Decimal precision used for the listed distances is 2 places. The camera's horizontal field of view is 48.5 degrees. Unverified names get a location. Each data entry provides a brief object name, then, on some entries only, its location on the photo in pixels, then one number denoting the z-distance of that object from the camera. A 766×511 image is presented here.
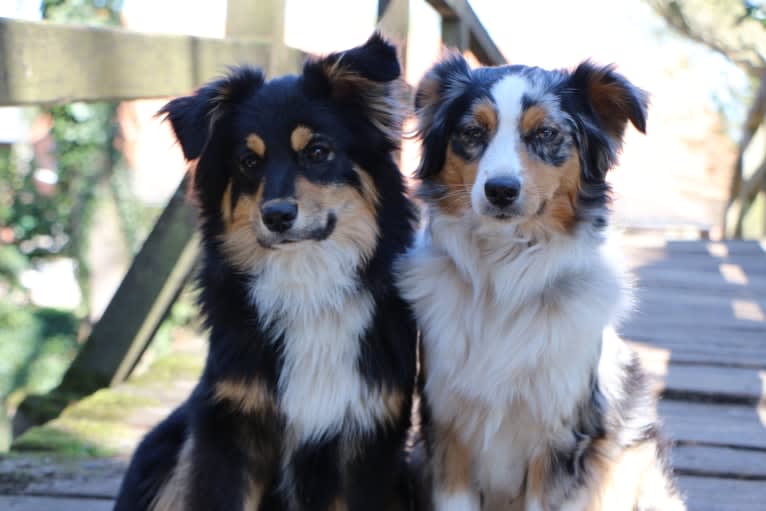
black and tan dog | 2.23
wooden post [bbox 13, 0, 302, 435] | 2.96
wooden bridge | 2.02
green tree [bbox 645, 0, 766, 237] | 8.94
